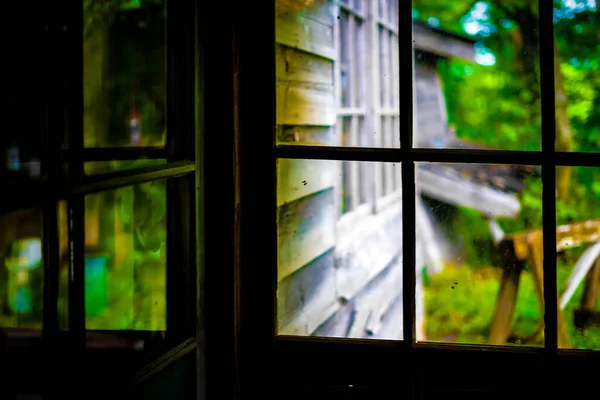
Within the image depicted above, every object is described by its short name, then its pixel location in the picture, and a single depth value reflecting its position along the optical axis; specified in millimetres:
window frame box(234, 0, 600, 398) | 1377
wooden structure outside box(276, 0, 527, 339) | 1608
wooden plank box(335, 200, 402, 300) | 2424
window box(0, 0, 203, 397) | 906
